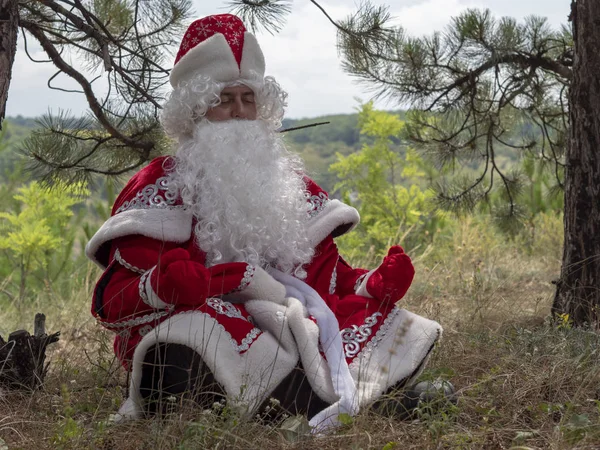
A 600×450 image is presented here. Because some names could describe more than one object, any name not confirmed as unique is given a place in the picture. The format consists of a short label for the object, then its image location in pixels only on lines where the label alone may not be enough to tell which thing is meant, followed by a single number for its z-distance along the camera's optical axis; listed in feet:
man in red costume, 7.59
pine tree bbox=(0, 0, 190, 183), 10.97
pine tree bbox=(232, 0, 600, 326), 10.87
